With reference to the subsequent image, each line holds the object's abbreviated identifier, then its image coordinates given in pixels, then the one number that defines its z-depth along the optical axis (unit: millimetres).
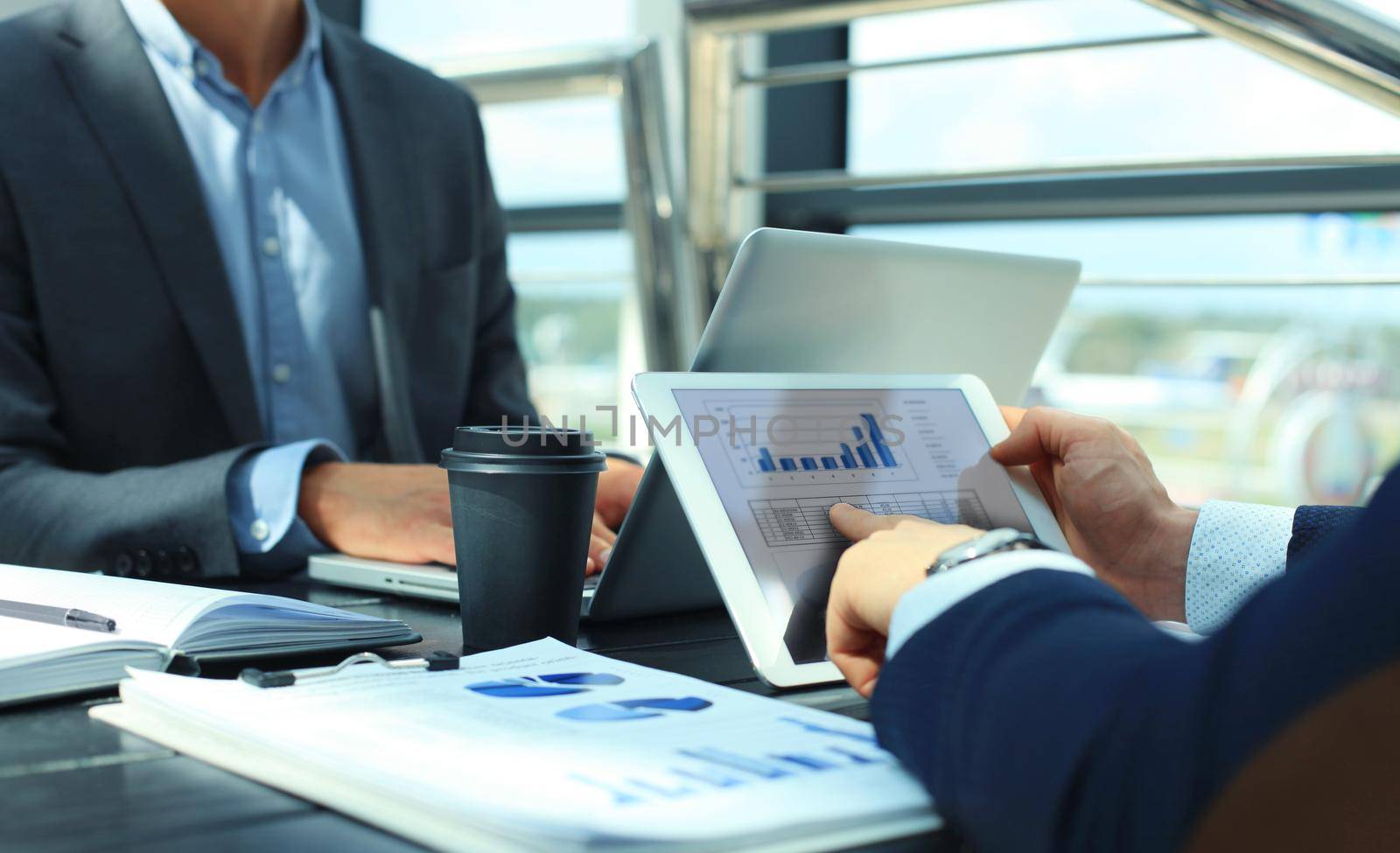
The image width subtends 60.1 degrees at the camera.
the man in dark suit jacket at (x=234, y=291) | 965
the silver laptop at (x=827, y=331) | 727
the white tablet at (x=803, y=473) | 639
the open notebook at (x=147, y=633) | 547
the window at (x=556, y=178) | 2943
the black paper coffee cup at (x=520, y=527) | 652
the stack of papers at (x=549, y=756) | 369
